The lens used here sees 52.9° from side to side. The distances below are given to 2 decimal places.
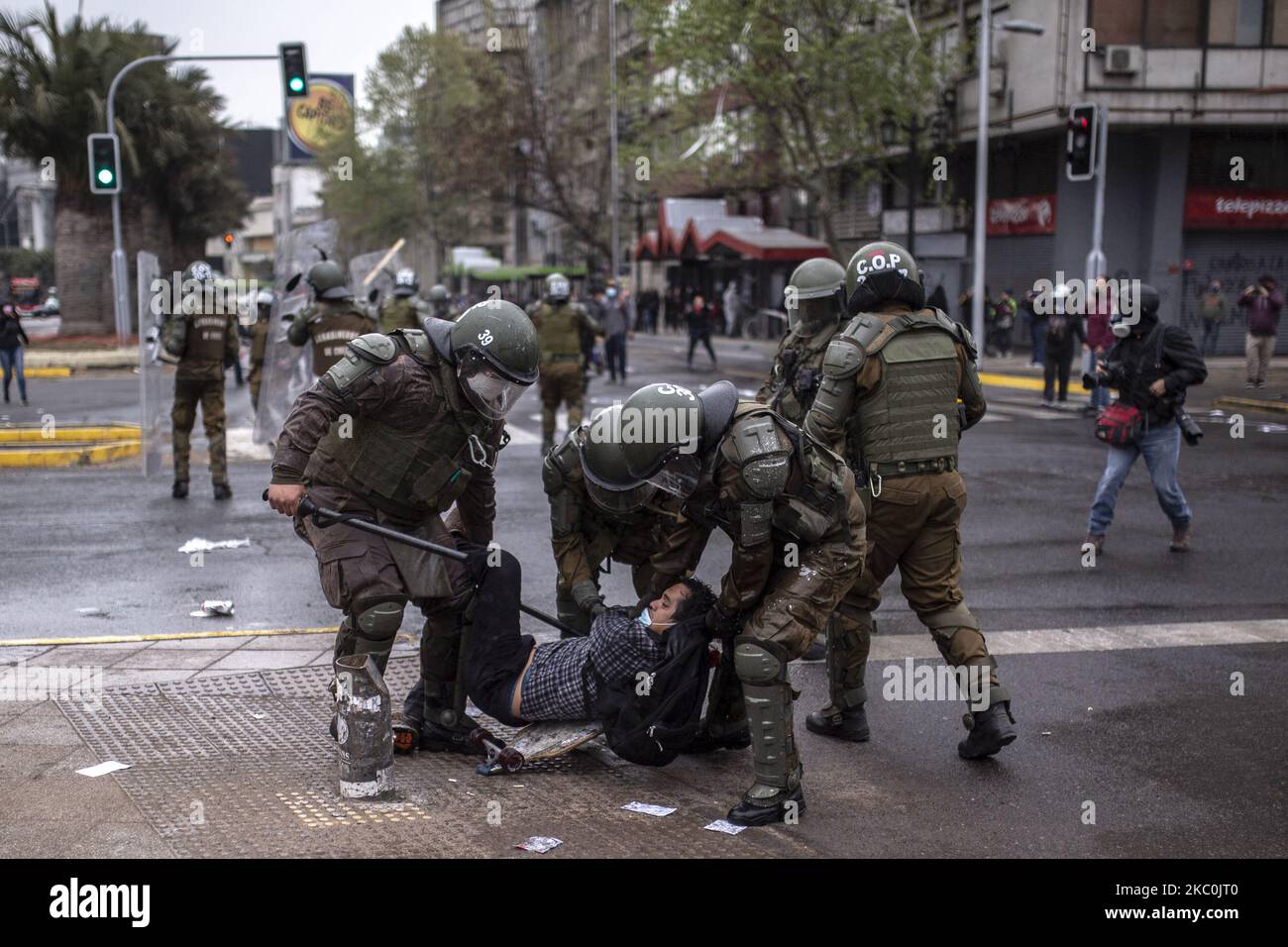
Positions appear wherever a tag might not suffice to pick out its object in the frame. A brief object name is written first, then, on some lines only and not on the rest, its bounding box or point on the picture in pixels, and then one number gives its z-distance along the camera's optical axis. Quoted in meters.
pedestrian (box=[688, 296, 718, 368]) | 24.58
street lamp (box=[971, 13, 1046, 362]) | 23.56
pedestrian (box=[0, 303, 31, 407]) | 19.50
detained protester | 4.68
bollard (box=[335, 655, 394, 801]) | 4.41
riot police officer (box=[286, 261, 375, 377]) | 10.99
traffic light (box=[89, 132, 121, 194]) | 19.91
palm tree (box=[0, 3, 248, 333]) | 30.42
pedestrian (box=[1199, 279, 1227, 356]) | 25.56
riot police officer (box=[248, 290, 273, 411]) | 14.96
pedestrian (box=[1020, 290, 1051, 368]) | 23.69
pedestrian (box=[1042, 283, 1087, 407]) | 17.98
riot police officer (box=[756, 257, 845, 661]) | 6.80
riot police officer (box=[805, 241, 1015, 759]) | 5.10
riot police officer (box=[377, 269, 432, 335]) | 13.76
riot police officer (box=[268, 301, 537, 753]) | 4.68
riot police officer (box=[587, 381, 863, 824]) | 4.19
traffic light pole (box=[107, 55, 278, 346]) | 22.12
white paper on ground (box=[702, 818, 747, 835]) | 4.27
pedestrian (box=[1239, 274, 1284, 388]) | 19.16
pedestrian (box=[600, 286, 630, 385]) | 22.14
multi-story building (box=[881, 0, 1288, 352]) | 26.34
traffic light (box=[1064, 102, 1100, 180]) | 20.62
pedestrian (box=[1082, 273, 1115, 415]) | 15.44
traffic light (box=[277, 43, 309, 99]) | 20.72
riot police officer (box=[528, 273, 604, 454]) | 13.08
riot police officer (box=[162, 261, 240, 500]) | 10.64
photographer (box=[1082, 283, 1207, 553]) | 8.60
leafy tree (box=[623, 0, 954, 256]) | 25.77
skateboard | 4.78
